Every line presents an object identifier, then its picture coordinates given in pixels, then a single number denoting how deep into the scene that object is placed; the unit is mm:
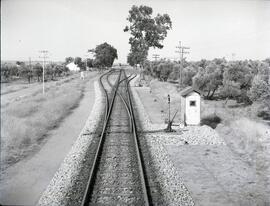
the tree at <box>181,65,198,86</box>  46844
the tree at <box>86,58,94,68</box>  110775
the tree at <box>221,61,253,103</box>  30750
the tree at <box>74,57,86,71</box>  122038
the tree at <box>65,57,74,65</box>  154175
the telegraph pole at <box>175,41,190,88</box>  38853
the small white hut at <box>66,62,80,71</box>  126450
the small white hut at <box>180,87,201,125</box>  16766
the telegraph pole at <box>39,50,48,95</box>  39172
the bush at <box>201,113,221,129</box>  17395
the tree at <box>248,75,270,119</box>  22448
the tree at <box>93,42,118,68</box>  81694
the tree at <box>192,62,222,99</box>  35906
